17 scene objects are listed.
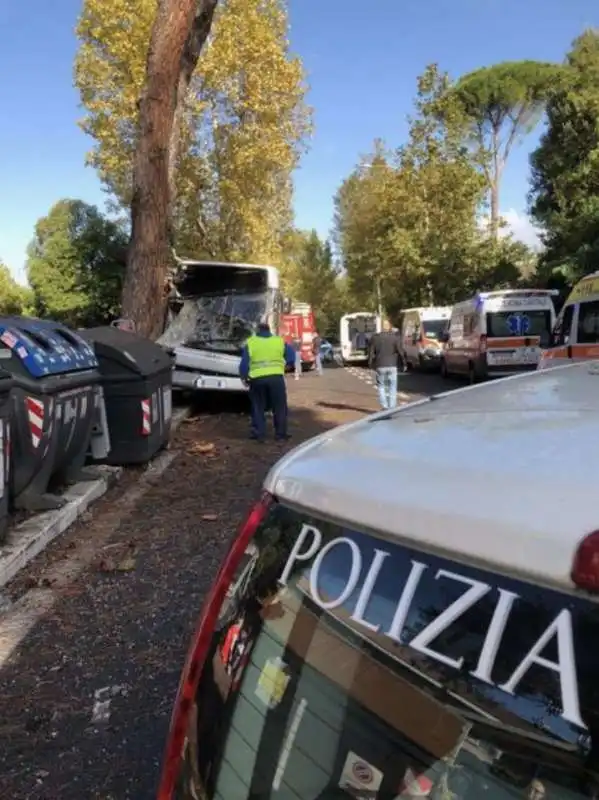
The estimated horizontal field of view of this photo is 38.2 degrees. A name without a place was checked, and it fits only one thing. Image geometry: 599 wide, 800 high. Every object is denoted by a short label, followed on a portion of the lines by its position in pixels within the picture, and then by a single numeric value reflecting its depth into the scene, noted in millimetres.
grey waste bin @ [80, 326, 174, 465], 9008
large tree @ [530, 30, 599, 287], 25688
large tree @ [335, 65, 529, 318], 34188
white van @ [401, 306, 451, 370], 28328
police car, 1164
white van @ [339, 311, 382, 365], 39406
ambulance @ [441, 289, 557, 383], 20453
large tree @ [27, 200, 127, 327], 32875
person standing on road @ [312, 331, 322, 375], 31475
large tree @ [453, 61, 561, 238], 46844
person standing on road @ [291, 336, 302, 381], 26631
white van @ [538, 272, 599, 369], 12523
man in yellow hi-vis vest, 12102
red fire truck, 34625
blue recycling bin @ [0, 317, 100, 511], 6520
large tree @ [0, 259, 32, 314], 44944
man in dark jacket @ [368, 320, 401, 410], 13969
